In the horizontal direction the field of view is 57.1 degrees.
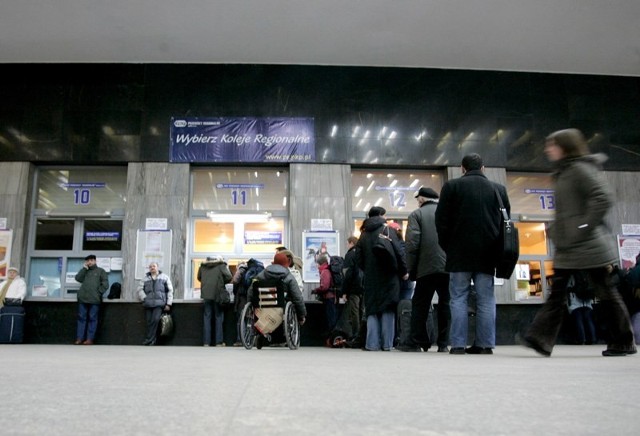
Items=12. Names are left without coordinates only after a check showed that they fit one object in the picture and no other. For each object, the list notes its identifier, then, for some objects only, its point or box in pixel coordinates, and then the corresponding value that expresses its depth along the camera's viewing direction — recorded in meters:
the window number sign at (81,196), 11.81
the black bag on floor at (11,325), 10.53
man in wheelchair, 7.81
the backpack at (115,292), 11.06
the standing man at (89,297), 10.62
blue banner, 11.71
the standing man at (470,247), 5.31
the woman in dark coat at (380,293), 6.84
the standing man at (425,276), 6.17
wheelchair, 7.81
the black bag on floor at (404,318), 7.01
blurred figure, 4.33
